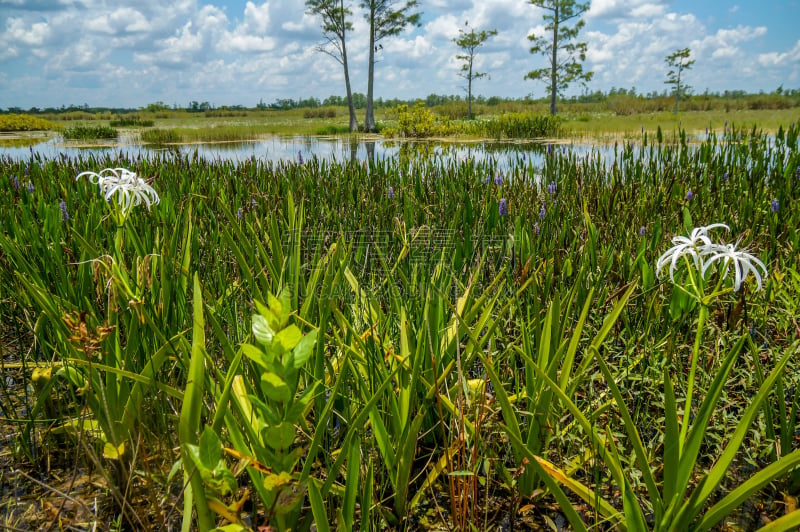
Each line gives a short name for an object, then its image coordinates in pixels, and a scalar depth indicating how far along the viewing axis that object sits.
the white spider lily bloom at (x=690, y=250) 1.14
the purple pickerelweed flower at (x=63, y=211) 3.25
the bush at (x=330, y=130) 22.71
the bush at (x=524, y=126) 17.50
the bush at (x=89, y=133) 20.12
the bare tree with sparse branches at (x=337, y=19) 23.38
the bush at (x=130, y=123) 29.86
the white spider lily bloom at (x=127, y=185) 1.75
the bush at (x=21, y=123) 28.06
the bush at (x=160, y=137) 19.11
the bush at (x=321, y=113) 43.78
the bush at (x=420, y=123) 18.72
